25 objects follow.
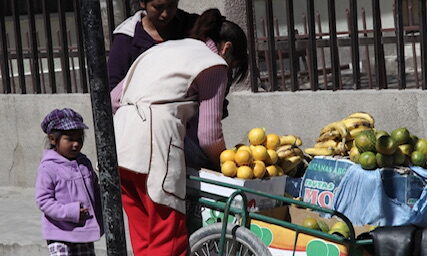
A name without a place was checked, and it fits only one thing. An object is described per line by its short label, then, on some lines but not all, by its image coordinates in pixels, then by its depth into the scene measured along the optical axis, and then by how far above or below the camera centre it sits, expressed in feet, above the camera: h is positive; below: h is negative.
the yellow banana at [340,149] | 27.54 -1.85
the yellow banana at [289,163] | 26.44 -1.97
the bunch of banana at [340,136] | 27.63 -1.62
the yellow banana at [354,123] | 27.88 -1.40
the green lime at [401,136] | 26.14 -1.61
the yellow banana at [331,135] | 27.88 -1.60
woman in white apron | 22.58 -1.00
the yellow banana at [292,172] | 27.08 -2.19
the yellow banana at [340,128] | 27.61 -1.46
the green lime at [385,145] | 25.44 -1.70
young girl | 25.33 -2.13
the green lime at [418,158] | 26.00 -2.03
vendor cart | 22.26 -2.79
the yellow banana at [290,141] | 27.48 -1.62
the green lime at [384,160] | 25.79 -1.99
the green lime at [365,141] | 25.65 -1.62
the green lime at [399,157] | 26.02 -1.97
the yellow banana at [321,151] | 27.73 -1.90
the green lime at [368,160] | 25.67 -1.96
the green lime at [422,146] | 26.25 -1.83
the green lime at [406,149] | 26.21 -1.85
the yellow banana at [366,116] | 28.57 -1.33
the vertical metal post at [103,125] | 17.47 -0.68
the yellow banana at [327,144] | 27.90 -1.77
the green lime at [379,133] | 25.80 -1.52
